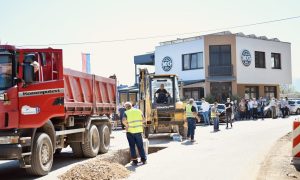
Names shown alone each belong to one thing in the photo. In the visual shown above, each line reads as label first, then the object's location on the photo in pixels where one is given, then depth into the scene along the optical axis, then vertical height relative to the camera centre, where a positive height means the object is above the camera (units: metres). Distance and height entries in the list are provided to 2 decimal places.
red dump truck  10.12 -0.07
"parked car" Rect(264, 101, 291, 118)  35.37 -0.82
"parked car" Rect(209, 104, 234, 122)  29.45 -0.92
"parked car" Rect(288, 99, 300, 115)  40.19 -0.48
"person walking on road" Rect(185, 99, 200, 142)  17.82 -0.66
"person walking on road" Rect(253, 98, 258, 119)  34.34 -0.68
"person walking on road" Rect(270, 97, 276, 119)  35.11 -0.64
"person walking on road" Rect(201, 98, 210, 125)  29.03 -0.60
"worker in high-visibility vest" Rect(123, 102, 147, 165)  11.91 -0.68
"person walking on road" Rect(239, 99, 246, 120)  34.62 -0.67
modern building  41.91 +3.60
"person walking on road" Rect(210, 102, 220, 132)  23.31 -0.96
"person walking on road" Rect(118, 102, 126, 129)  28.86 -0.60
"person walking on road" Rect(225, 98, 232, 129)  25.06 -0.48
